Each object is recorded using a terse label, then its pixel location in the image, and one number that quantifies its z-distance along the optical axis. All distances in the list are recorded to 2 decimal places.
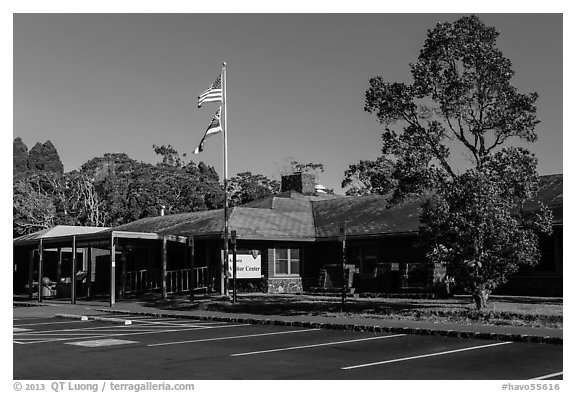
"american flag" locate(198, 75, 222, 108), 27.41
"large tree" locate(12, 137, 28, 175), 71.97
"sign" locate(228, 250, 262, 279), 31.17
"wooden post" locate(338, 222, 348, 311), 21.20
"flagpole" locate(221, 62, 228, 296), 26.72
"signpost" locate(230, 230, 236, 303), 23.83
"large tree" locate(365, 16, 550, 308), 18.81
